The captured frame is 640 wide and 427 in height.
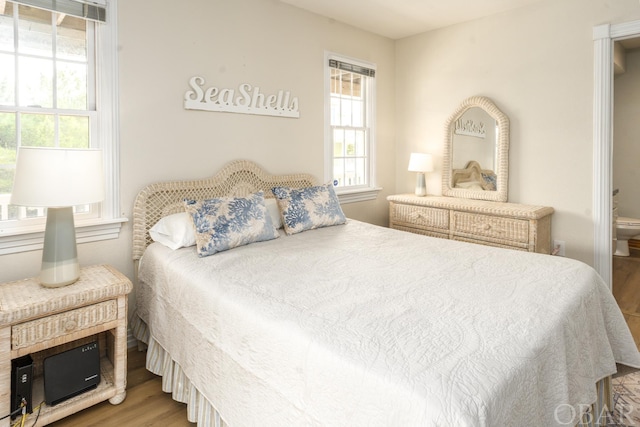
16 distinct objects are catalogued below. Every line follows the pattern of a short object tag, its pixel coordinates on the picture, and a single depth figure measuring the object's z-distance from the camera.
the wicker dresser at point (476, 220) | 3.20
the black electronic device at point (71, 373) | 1.89
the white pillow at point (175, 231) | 2.37
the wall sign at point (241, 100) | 2.79
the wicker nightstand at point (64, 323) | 1.71
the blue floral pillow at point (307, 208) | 2.85
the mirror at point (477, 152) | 3.65
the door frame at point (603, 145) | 3.05
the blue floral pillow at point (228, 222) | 2.30
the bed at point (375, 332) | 1.09
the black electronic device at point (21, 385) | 1.79
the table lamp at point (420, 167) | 4.04
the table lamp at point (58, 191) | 1.80
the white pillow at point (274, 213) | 2.90
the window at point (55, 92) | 2.16
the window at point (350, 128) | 3.85
